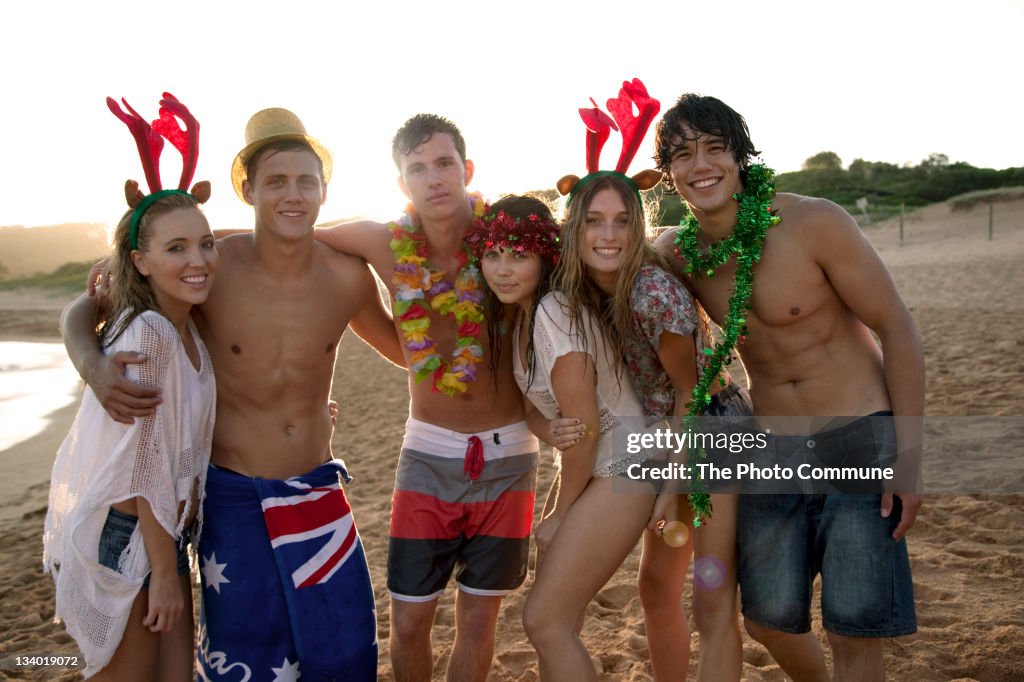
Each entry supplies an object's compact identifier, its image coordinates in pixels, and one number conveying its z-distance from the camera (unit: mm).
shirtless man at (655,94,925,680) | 2793
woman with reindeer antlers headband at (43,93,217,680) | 2730
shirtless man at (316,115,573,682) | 3363
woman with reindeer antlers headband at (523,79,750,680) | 2842
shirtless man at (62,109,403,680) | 3203
